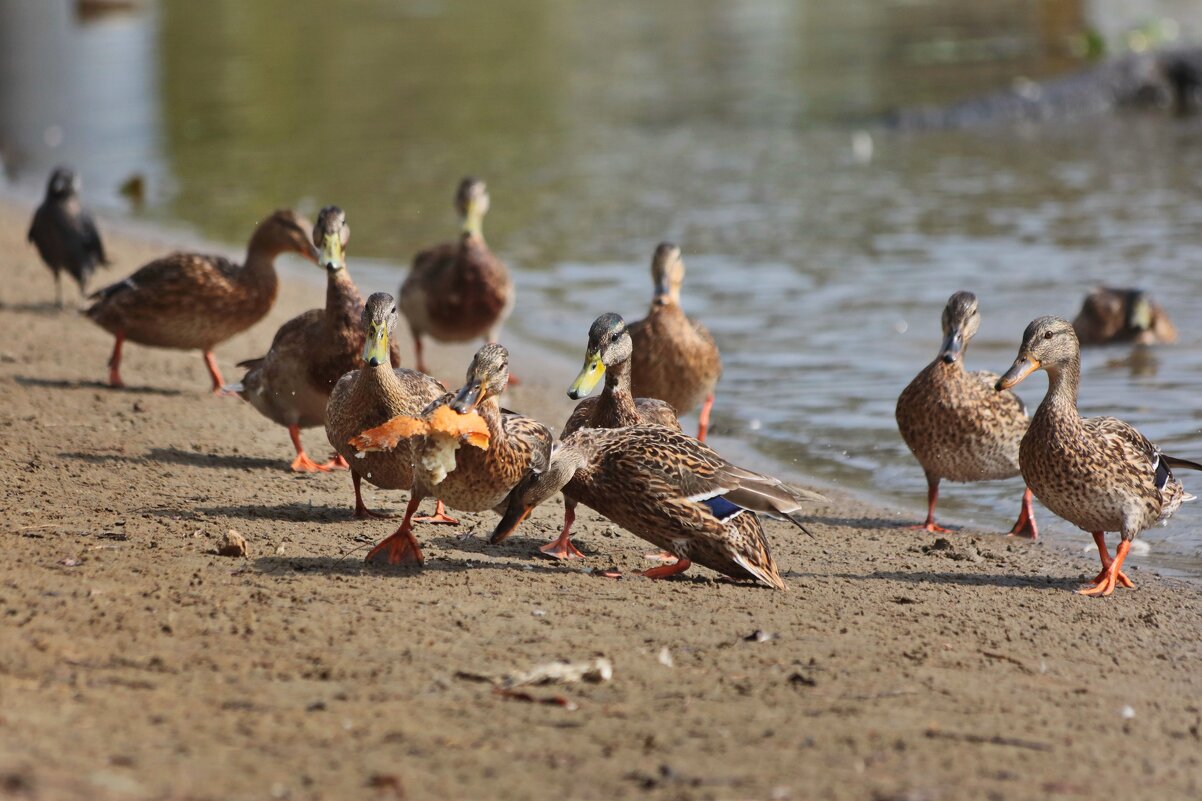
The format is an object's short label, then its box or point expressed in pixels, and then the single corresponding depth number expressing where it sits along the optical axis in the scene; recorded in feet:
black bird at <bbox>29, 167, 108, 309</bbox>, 68.54
